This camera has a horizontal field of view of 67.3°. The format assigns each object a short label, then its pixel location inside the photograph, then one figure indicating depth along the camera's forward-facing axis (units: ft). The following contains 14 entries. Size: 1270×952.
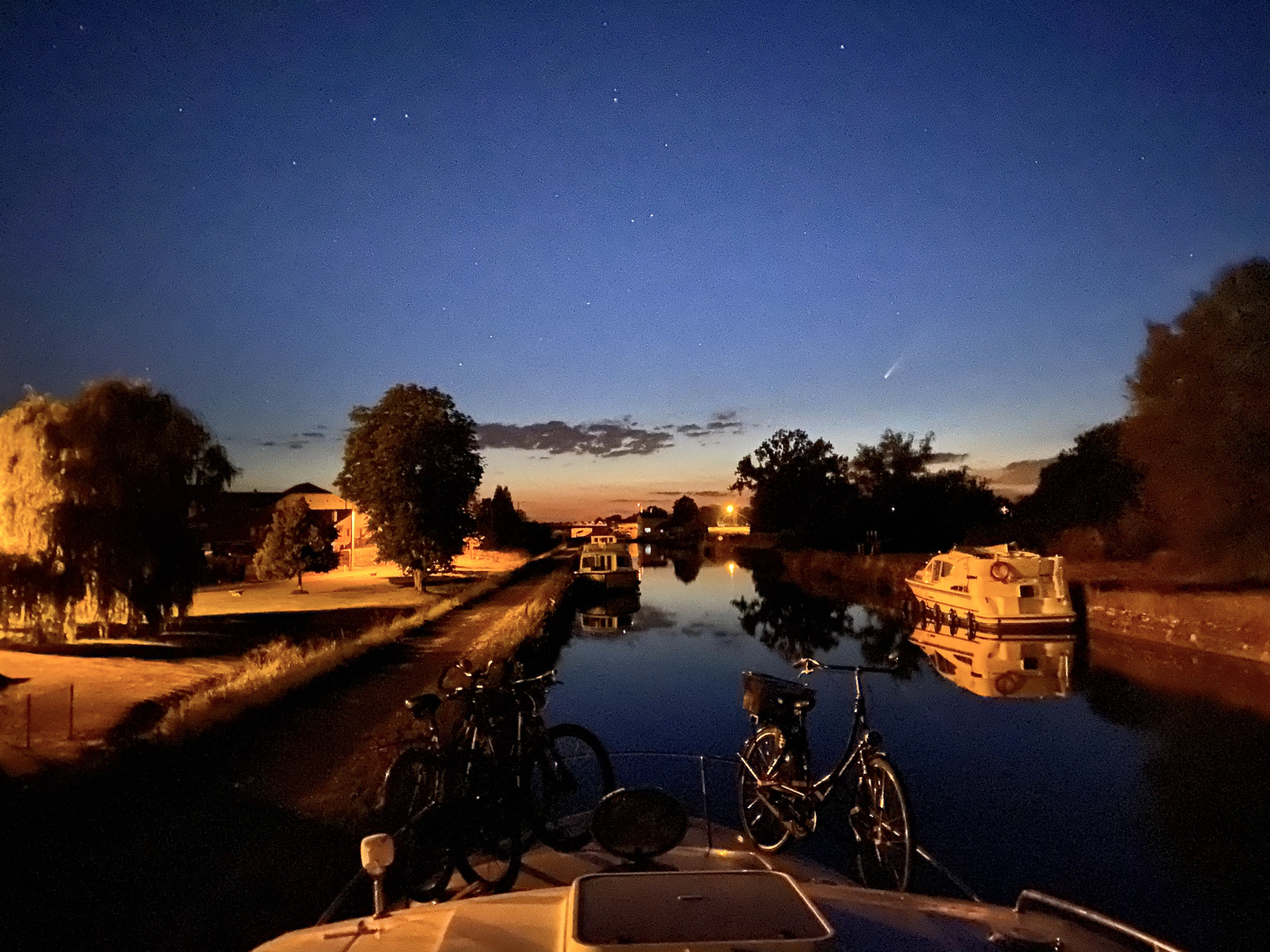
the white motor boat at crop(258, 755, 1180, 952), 7.38
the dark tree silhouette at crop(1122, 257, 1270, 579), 89.45
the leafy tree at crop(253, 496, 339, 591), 129.29
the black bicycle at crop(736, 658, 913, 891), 18.03
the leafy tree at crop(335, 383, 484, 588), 114.42
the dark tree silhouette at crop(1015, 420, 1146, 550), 152.05
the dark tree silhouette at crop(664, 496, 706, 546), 475.97
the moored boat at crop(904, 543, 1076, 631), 91.71
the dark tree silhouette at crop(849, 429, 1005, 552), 207.62
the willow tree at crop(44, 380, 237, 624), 59.52
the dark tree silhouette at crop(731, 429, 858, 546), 300.40
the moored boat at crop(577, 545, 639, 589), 122.42
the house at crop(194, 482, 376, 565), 189.37
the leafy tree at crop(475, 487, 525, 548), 261.44
